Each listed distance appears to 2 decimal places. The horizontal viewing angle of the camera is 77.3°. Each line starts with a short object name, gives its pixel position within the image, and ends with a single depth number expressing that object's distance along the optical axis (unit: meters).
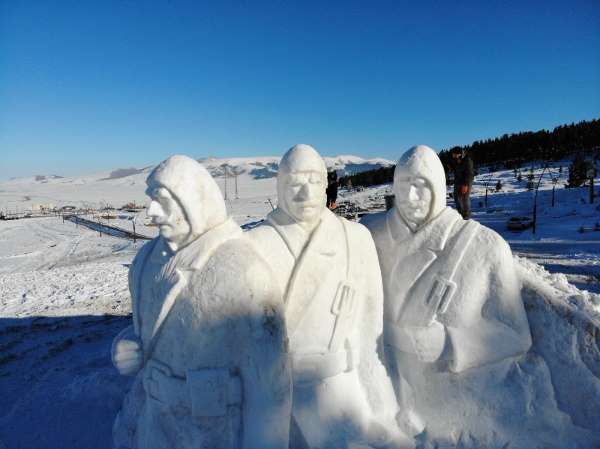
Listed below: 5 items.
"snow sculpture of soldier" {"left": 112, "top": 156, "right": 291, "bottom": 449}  2.00
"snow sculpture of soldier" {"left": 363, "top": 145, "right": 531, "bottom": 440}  2.53
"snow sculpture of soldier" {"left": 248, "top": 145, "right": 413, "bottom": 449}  2.37
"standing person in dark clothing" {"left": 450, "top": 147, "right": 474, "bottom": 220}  4.88
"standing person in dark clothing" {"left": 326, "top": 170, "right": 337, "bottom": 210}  8.14
